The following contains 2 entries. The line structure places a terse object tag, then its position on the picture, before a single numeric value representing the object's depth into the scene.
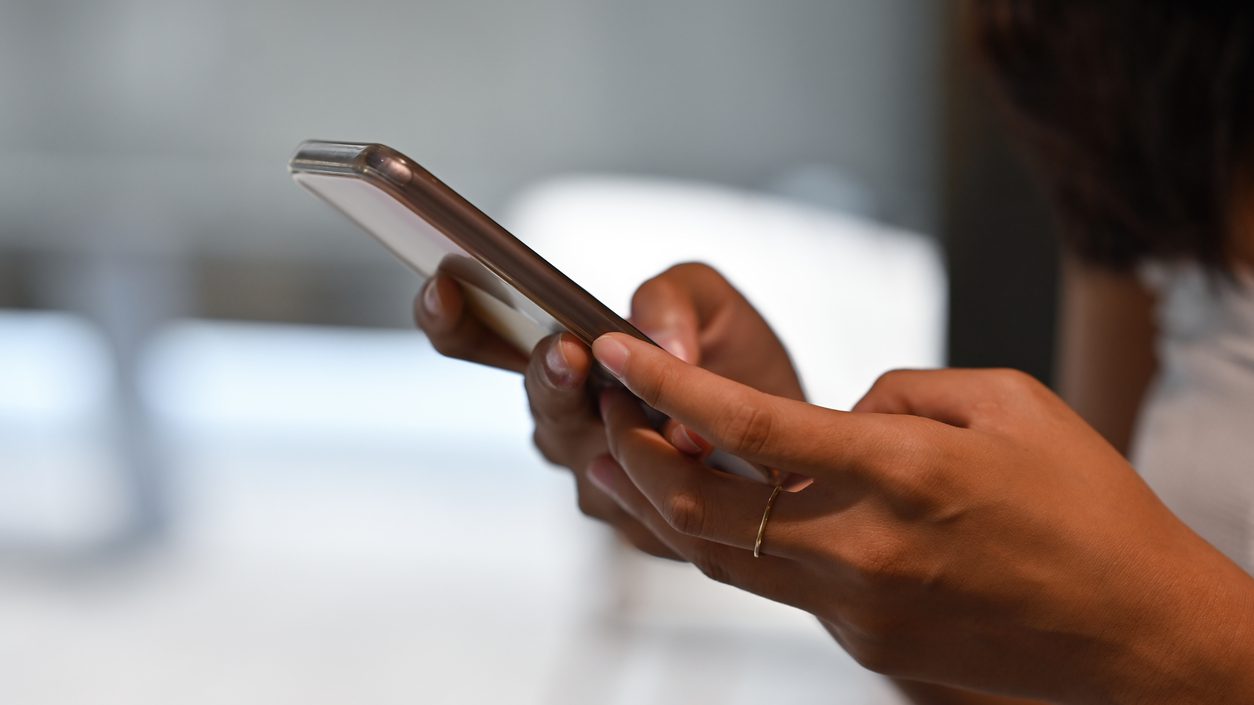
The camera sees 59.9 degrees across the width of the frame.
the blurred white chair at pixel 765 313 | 1.63
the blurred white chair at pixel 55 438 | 2.20
